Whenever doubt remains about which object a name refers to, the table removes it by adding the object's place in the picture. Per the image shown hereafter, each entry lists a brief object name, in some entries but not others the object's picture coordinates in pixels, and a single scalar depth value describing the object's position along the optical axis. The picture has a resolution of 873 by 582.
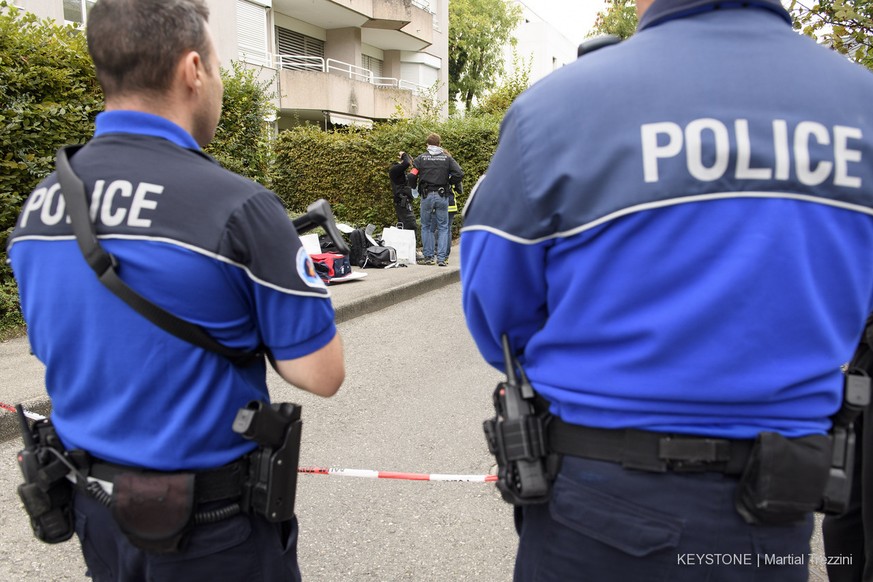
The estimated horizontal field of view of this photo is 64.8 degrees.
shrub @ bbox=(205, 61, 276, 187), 9.73
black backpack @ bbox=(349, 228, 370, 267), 10.89
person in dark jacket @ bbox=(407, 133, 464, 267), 11.41
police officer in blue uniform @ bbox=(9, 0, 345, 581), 1.42
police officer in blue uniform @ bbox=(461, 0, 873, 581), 1.25
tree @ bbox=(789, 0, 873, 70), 4.58
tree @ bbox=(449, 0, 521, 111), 37.97
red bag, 9.38
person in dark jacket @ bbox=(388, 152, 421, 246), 12.54
